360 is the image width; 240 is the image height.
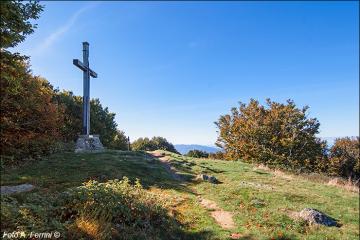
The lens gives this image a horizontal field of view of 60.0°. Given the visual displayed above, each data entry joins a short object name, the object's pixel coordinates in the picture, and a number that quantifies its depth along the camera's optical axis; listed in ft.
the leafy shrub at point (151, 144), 222.28
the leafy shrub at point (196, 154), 171.01
